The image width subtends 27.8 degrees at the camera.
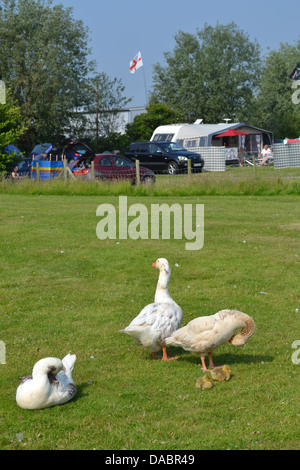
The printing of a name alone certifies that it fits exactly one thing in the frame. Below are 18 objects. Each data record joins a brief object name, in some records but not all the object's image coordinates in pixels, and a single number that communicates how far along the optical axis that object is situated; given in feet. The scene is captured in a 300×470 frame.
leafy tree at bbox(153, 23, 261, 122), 224.94
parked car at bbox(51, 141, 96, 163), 119.75
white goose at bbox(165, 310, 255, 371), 19.53
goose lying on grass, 17.02
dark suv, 115.14
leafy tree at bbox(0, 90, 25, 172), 89.86
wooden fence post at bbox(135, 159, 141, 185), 76.90
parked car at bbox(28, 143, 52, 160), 124.66
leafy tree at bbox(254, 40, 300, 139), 224.94
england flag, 170.81
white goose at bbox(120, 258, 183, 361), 20.10
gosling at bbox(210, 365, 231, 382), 19.10
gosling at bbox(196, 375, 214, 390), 18.54
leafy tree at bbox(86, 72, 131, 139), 178.19
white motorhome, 150.51
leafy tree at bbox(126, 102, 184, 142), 180.70
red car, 85.56
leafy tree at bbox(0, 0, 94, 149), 161.27
